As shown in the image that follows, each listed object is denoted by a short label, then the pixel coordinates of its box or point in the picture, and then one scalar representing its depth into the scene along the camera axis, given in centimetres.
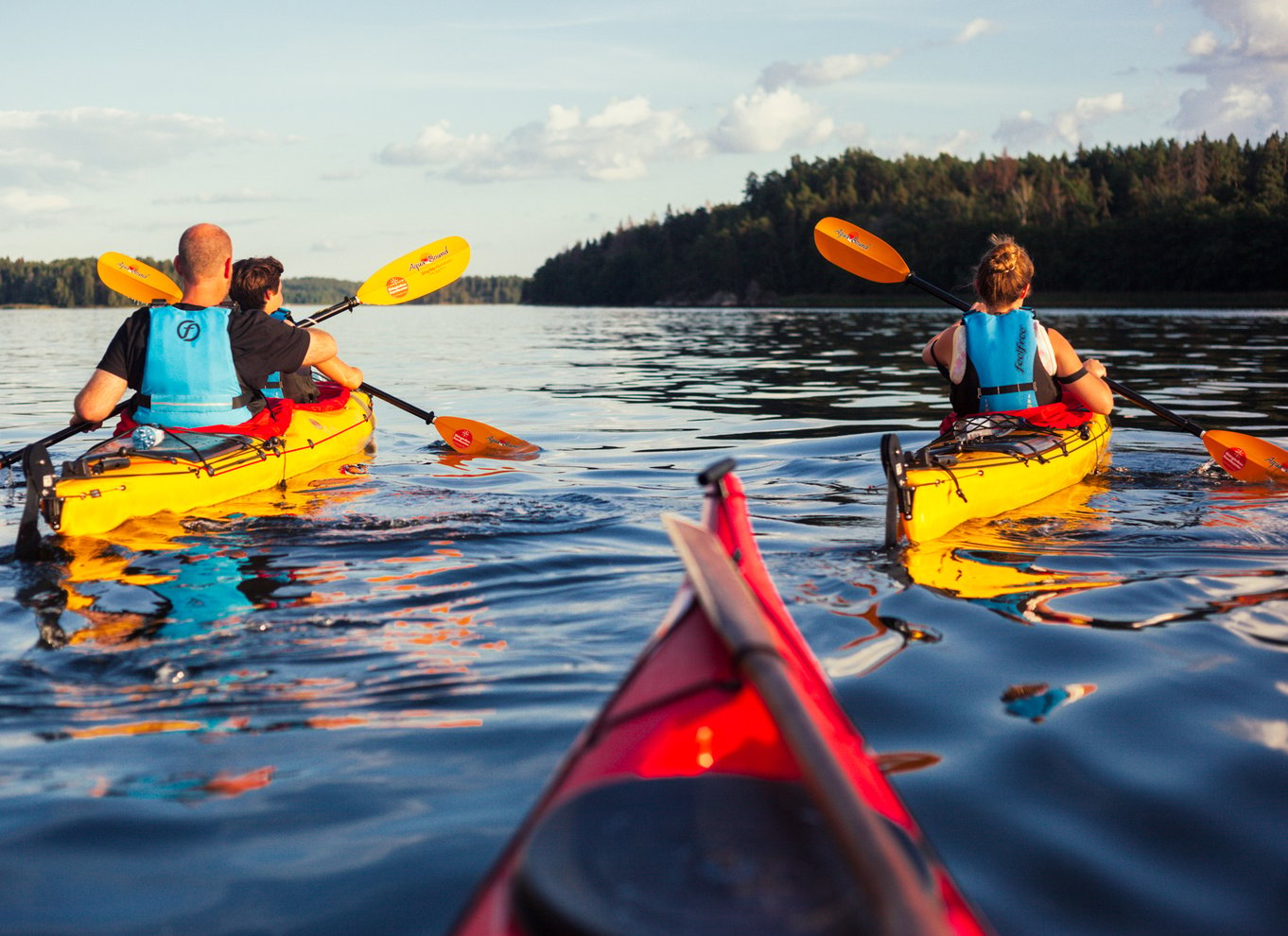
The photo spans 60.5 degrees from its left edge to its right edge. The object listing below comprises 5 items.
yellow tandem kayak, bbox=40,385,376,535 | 542
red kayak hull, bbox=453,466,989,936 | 154
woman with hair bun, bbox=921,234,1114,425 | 643
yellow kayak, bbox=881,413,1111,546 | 531
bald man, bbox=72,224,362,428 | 591
